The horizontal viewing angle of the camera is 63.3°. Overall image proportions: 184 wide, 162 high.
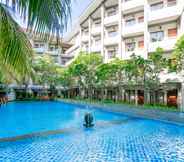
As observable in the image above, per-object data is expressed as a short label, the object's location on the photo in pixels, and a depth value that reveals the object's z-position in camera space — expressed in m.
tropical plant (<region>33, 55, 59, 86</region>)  25.15
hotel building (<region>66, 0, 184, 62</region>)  15.93
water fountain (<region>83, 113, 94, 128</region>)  9.49
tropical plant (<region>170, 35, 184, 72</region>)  11.88
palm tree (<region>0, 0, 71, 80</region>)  1.74
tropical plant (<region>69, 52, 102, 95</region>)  19.63
